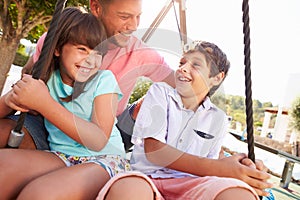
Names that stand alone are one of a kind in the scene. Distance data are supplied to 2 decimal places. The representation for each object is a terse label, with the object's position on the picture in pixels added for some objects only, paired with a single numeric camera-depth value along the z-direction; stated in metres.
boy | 0.70
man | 0.84
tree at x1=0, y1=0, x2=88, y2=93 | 3.46
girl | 0.64
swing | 0.64
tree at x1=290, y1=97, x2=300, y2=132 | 8.75
